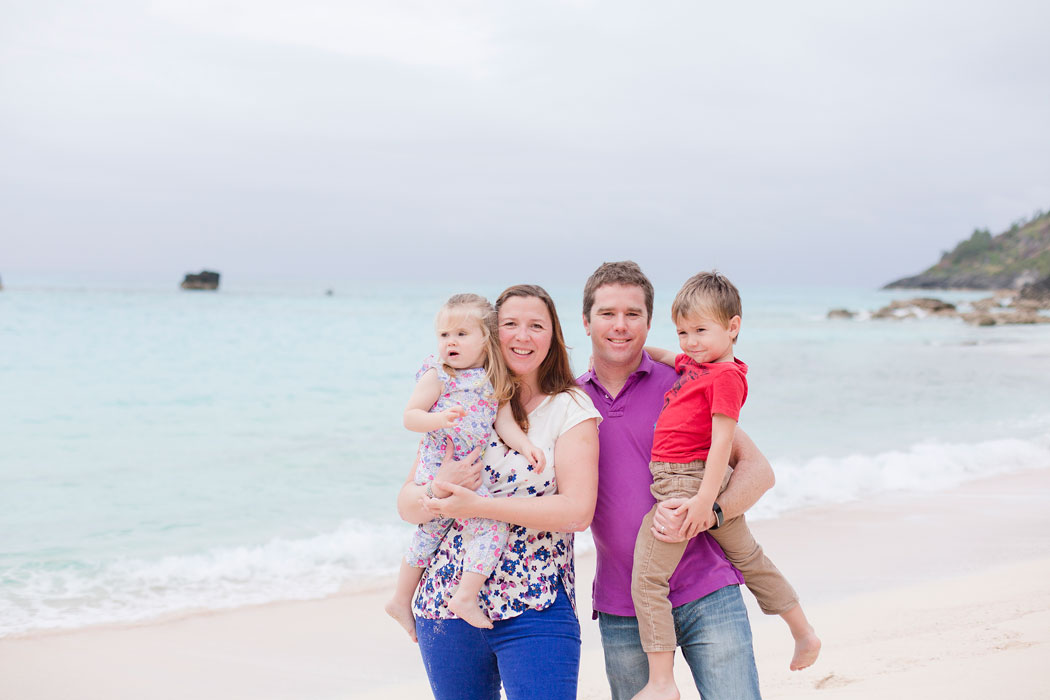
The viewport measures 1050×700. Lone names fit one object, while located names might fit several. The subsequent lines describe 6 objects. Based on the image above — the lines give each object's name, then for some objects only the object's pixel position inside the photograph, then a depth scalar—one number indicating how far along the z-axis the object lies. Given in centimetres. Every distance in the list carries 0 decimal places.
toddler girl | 270
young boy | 278
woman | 260
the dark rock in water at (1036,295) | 4912
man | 282
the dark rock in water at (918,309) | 5025
